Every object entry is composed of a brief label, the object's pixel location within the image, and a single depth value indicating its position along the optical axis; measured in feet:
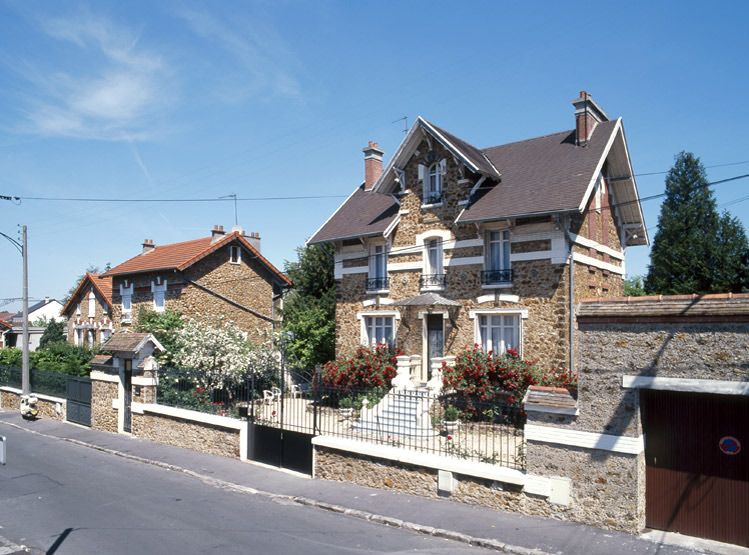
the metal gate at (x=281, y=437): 44.16
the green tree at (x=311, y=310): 79.56
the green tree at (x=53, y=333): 145.18
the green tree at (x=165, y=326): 73.31
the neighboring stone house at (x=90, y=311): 105.81
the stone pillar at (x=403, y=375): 60.08
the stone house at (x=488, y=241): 56.75
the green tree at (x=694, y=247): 93.56
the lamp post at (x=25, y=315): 75.56
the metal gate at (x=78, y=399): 66.69
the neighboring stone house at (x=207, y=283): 89.35
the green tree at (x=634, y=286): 121.80
